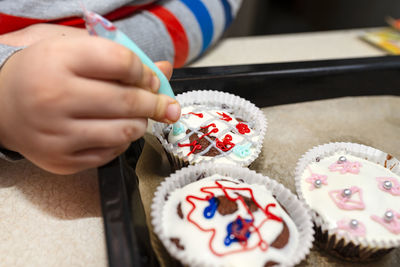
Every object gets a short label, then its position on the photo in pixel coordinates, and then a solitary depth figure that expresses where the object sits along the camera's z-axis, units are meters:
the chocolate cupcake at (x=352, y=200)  0.24
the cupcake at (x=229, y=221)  0.22
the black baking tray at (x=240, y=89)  0.21
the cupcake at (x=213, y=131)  0.27
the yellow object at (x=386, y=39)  0.45
